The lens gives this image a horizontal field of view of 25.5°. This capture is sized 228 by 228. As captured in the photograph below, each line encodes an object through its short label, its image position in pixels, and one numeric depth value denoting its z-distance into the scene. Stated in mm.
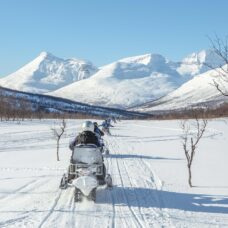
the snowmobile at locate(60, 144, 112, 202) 13675
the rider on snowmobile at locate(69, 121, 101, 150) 15094
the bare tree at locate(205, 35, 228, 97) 10134
